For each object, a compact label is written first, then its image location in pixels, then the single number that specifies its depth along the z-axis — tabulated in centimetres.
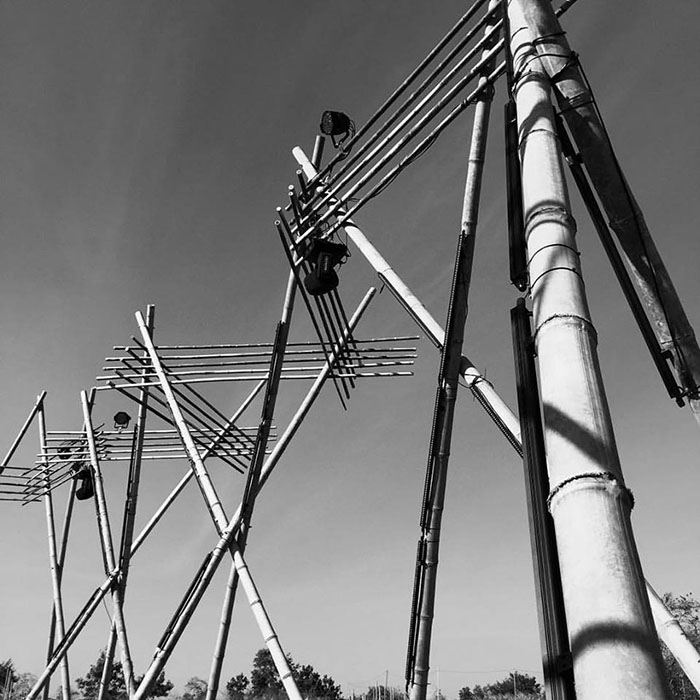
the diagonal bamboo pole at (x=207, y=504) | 589
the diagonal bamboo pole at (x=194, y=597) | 687
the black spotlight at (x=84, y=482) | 1256
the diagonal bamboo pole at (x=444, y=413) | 402
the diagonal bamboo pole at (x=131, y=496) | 935
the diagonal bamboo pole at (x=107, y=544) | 848
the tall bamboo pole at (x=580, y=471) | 175
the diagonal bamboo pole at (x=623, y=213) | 321
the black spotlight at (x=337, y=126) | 632
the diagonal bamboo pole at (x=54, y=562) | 1112
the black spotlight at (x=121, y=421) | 1196
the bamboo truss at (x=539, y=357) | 190
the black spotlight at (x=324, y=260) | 623
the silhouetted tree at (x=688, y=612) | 3388
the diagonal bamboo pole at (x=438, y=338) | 425
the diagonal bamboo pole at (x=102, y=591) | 976
